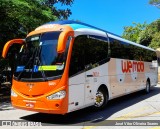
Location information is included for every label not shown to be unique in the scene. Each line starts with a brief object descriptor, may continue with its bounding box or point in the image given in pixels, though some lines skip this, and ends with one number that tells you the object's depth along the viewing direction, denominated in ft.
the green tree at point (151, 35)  135.85
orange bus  28.66
